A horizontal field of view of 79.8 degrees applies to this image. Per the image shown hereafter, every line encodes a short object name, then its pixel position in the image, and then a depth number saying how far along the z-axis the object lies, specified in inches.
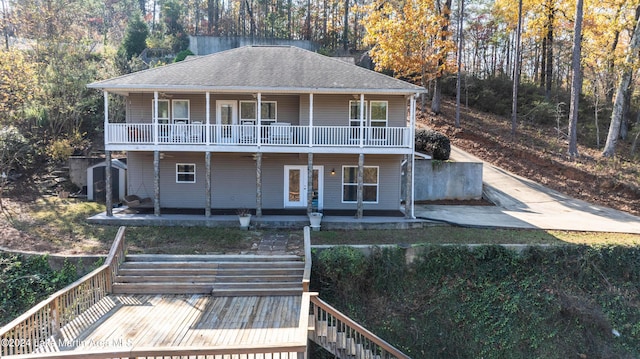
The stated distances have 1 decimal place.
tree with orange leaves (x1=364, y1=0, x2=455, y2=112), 968.3
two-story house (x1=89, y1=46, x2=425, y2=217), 615.5
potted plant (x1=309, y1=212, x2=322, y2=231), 566.6
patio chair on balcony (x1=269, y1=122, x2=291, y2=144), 611.5
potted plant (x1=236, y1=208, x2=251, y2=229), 578.3
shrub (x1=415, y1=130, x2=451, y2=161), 774.5
